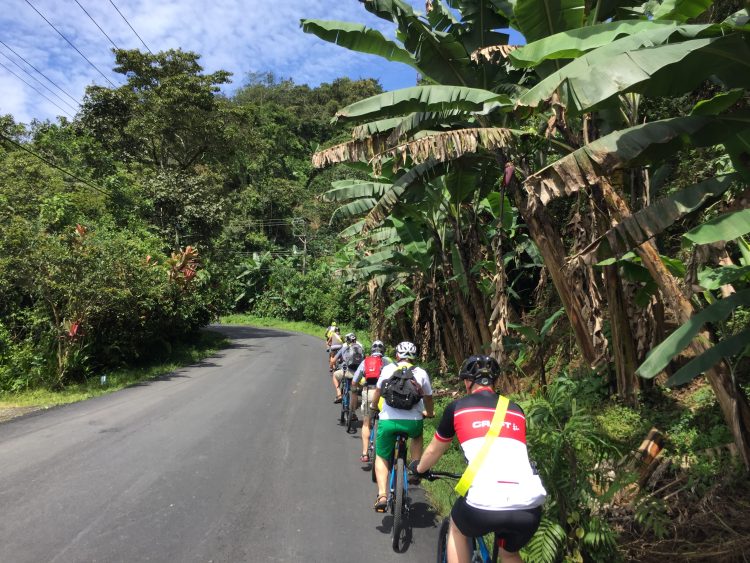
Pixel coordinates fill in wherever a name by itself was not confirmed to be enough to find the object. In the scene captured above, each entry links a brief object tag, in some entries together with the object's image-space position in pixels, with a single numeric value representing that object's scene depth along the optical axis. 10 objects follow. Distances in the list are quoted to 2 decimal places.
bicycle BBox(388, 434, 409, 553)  4.77
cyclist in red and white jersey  3.03
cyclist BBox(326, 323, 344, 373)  13.43
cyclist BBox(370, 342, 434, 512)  5.45
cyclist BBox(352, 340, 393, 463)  8.16
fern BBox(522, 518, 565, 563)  3.84
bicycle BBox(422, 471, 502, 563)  3.30
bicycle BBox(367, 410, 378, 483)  7.20
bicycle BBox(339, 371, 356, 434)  9.58
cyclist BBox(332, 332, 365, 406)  10.39
